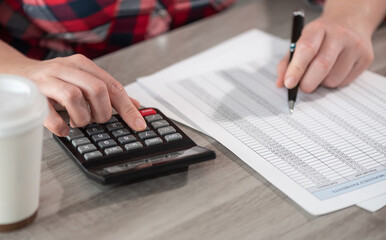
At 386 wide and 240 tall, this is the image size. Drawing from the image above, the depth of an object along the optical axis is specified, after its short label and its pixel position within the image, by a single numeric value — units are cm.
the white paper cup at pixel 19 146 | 75
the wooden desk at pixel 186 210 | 83
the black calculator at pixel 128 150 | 88
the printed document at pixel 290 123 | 90
